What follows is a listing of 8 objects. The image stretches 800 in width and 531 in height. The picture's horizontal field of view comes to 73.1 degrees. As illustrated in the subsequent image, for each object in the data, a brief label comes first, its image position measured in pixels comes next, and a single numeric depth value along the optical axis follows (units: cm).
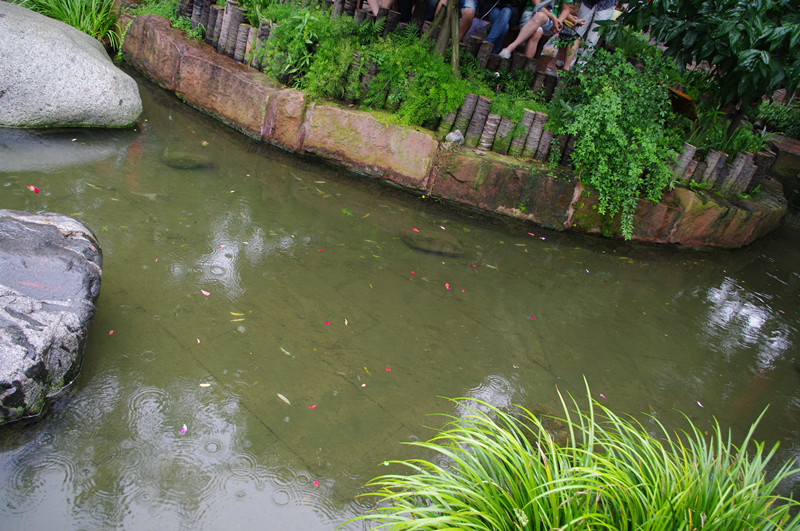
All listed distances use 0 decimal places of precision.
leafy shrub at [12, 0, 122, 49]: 672
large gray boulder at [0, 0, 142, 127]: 475
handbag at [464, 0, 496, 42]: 705
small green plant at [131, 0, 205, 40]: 638
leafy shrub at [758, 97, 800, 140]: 1056
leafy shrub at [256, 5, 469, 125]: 521
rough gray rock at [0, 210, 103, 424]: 228
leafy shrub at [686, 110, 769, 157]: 575
